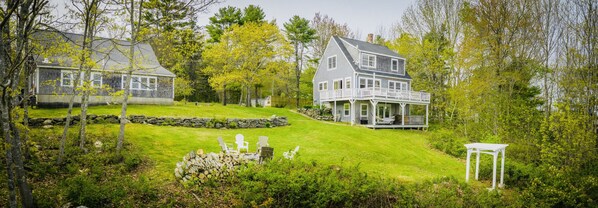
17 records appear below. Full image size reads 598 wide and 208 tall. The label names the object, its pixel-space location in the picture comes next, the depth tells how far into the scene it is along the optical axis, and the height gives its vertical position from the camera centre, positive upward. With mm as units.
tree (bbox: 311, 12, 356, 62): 40041 +8445
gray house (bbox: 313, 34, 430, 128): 26639 +1619
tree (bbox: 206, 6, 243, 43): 37375 +8724
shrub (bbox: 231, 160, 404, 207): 8945 -2278
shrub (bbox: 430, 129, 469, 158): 18562 -2070
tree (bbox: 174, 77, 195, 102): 30222 +961
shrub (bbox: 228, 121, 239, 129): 18828 -1352
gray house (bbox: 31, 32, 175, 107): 21328 +979
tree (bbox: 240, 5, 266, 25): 37812 +9613
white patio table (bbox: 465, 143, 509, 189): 11203 -1421
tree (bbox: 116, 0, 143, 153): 11070 +1670
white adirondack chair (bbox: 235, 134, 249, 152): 12728 -1506
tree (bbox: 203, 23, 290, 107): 30203 +4205
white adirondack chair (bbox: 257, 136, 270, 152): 12026 -1395
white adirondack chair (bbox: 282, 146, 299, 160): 11314 -1770
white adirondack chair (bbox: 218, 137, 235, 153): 11516 -1548
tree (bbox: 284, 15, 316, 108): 38000 +7715
